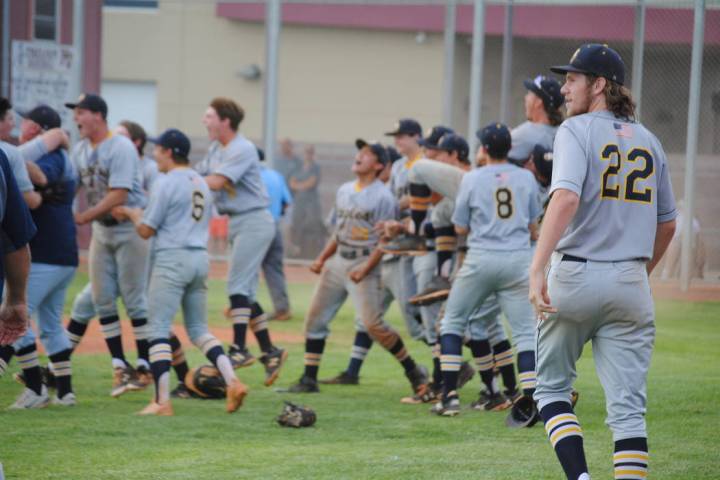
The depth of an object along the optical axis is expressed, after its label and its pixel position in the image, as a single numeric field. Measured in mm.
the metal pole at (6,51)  38094
